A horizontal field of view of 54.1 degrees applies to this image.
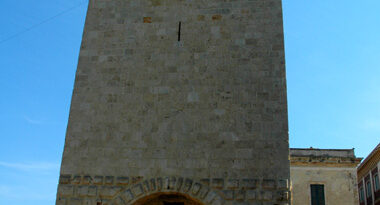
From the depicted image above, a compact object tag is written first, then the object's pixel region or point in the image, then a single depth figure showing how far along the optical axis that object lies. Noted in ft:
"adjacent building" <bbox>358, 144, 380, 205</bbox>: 66.55
